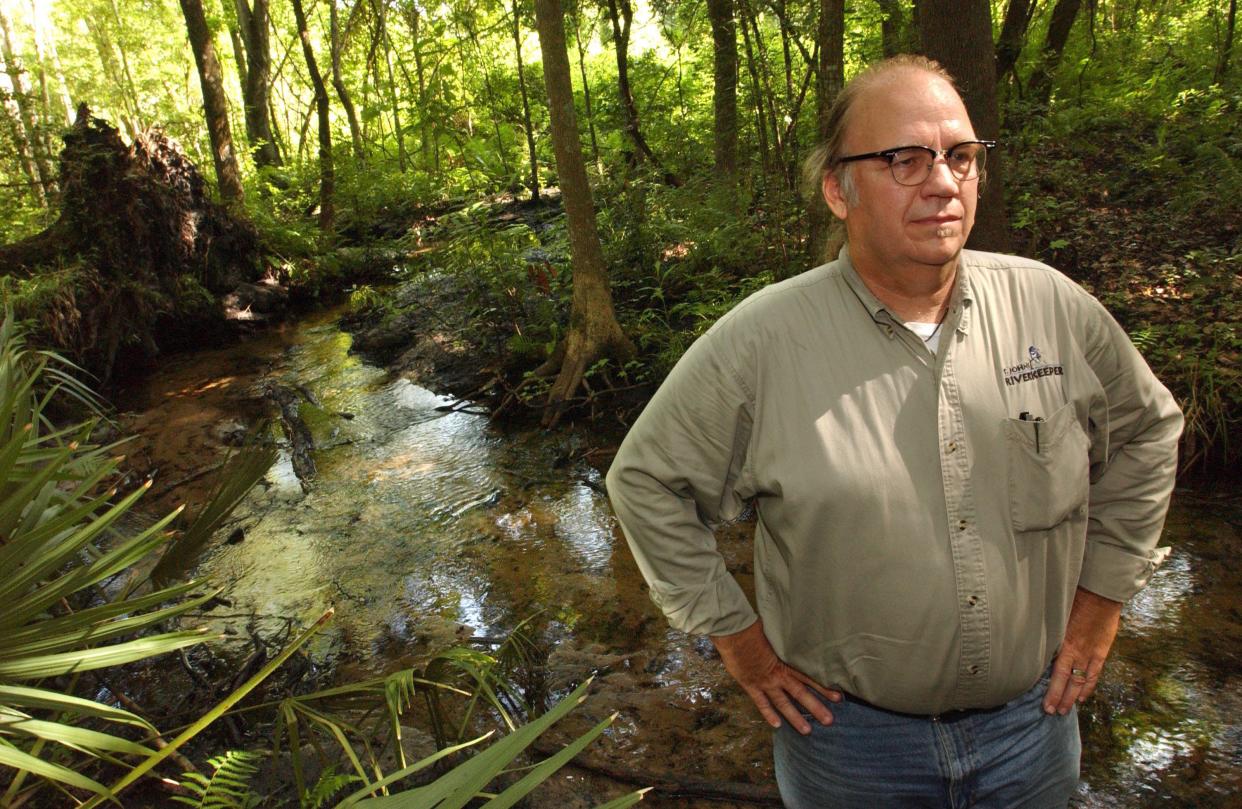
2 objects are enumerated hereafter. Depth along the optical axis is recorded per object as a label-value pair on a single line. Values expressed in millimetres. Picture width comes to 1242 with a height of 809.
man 1579
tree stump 9492
